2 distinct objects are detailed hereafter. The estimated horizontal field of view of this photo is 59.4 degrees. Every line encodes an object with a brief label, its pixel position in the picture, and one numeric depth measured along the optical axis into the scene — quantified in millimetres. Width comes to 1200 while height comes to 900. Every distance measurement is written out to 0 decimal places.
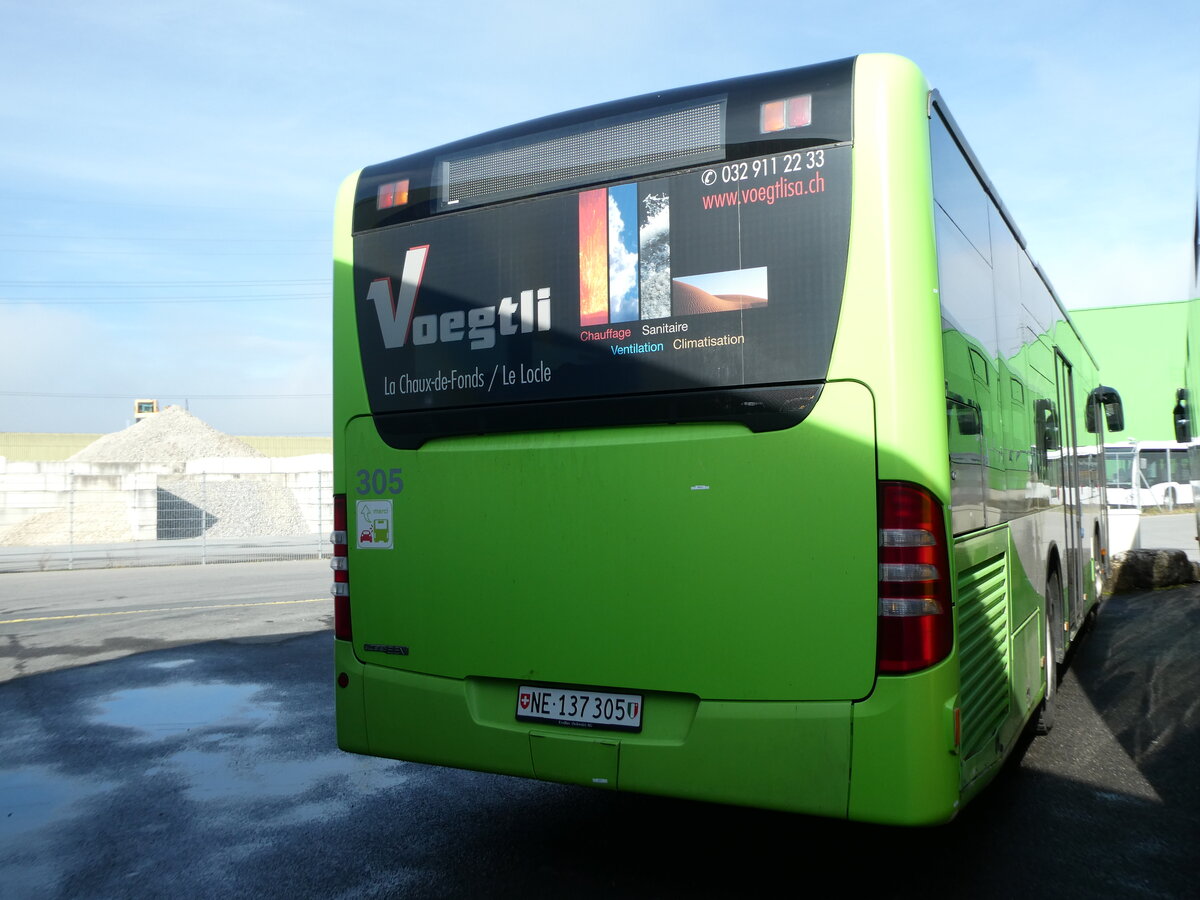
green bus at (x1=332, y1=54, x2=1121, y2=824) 3520
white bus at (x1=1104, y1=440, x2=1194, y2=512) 36031
